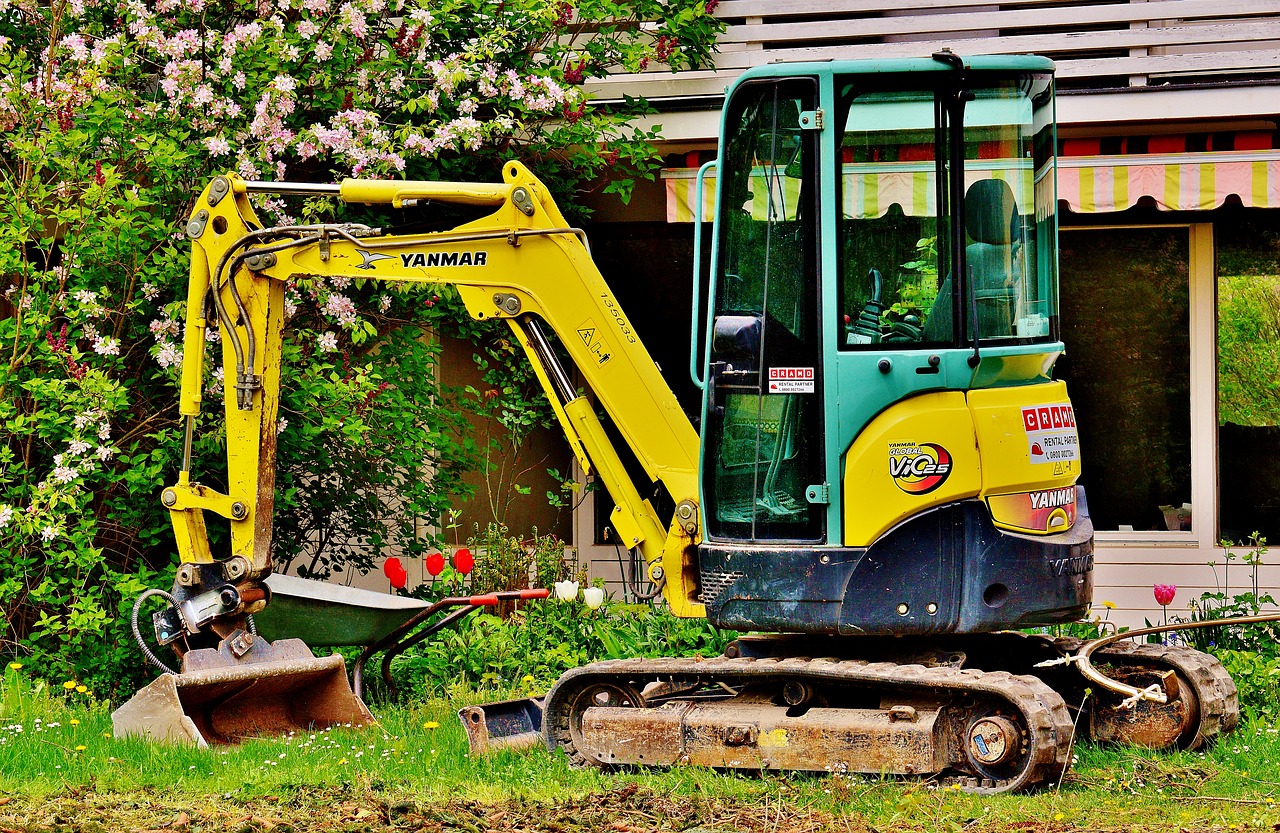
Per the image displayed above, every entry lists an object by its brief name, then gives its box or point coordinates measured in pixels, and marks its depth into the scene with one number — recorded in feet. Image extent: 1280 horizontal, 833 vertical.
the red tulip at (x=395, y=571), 56.39
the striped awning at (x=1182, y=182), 57.21
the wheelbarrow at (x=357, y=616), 48.83
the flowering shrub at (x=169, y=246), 51.29
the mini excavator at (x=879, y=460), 37.73
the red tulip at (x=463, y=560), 56.59
